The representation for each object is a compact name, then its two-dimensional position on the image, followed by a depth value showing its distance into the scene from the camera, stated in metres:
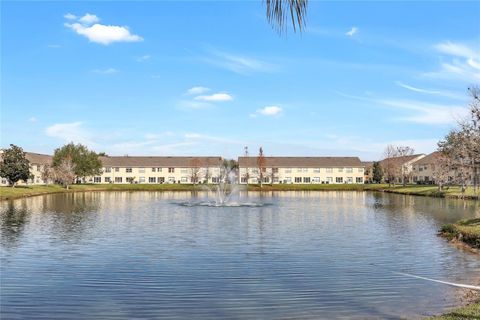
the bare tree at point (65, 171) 106.56
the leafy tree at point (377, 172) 139.62
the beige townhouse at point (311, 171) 141.75
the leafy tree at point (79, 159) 118.38
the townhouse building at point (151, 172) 142.38
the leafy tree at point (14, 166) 87.00
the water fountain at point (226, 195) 61.09
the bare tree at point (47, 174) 116.62
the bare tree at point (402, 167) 117.00
